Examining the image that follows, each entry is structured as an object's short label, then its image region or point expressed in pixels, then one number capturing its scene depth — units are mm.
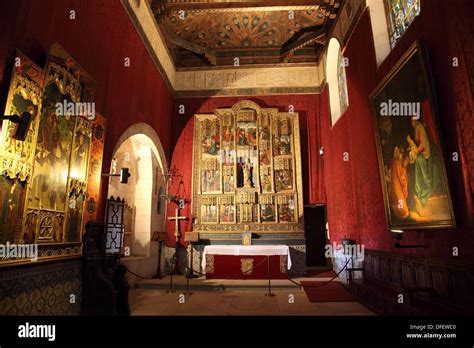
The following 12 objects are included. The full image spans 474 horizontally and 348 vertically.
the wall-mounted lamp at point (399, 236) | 4295
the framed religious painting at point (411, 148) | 3809
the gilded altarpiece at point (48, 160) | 3266
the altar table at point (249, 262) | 8117
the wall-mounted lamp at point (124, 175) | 5238
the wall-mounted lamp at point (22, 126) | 2999
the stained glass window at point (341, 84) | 8914
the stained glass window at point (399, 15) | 4961
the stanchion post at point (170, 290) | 7262
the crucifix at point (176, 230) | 9648
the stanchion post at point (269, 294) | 6755
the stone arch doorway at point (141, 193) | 8734
